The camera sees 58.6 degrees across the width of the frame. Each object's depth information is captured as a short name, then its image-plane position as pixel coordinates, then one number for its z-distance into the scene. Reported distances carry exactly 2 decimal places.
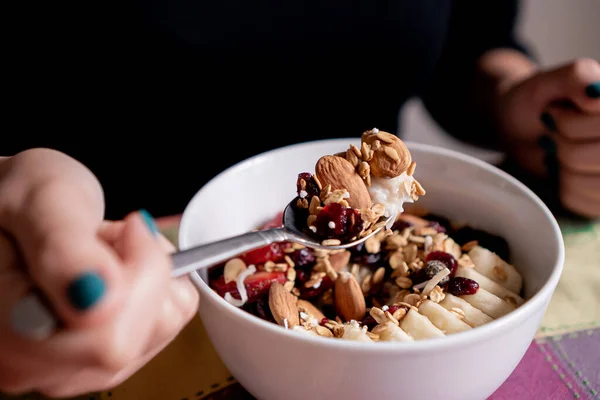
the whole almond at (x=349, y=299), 0.56
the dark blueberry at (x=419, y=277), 0.57
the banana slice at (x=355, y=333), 0.48
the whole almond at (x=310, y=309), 0.55
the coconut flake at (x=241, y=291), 0.55
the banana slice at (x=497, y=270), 0.60
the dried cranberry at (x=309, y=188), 0.55
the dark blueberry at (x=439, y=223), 0.67
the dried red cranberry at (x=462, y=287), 0.55
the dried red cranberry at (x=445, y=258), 0.58
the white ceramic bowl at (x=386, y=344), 0.41
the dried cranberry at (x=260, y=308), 0.52
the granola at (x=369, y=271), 0.52
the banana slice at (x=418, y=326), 0.48
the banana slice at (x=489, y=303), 0.54
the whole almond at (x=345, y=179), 0.55
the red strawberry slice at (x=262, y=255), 0.61
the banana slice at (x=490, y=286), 0.57
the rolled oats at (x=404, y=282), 0.58
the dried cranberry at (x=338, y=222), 0.53
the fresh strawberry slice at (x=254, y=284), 0.57
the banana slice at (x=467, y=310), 0.52
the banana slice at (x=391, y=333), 0.47
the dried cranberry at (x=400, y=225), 0.66
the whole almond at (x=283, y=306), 0.51
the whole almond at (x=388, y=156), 0.54
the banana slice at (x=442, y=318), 0.50
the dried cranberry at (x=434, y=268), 0.56
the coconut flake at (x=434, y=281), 0.55
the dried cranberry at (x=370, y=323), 0.52
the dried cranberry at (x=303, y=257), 0.61
